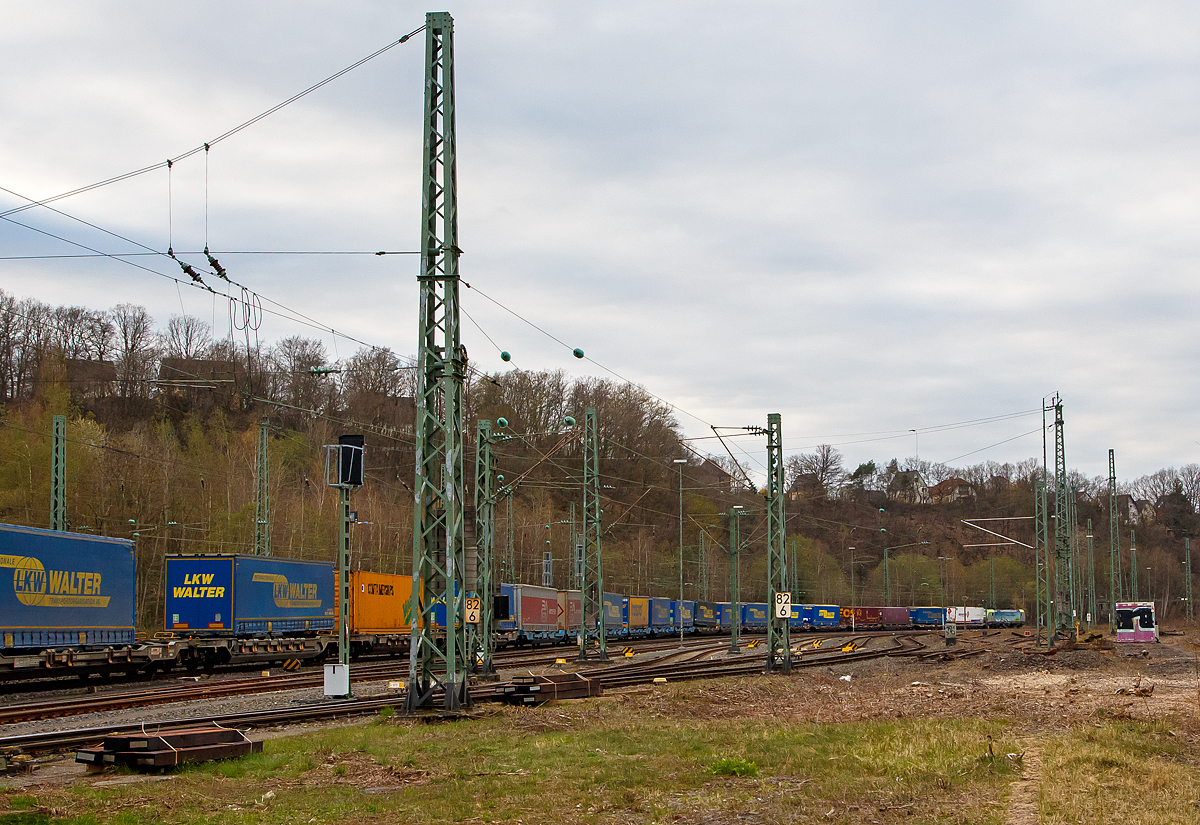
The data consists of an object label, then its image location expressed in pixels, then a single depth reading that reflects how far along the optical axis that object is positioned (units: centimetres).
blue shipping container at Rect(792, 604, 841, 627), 10194
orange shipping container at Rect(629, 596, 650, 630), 6949
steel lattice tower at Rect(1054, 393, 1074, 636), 5397
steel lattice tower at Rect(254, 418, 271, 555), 4122
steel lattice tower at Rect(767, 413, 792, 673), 3269
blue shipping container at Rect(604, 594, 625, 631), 6288
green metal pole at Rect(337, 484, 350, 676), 2419
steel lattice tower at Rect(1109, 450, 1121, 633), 7056
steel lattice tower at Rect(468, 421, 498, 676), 2975
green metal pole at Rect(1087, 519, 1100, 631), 7701
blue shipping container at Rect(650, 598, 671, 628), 7462
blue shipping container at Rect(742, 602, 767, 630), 9344
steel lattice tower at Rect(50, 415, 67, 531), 3206
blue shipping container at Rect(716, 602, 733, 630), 9006
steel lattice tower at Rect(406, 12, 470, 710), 1917
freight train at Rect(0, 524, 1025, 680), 2591
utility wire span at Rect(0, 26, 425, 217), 2049
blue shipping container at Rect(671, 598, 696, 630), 8049
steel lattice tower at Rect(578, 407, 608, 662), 3725
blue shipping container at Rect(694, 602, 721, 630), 8844
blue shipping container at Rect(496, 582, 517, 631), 5162
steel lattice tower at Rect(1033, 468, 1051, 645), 4841
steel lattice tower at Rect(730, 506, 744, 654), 4981
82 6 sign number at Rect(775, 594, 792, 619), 3226
